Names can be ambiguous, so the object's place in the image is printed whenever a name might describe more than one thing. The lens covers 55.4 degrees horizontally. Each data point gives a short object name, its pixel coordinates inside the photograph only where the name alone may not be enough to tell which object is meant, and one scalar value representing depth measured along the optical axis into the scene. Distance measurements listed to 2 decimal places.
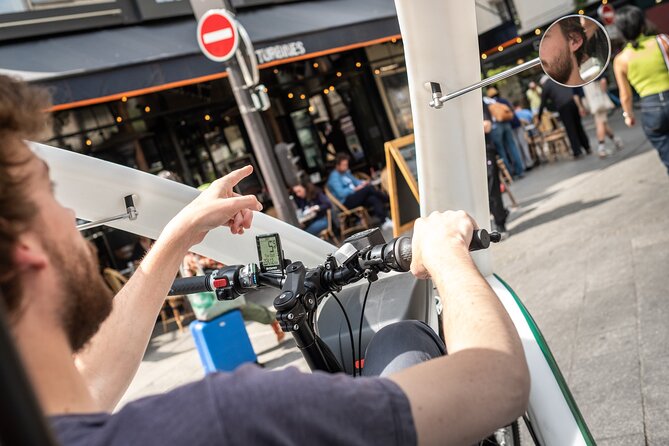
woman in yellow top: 5.13
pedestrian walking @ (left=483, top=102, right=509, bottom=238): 7.30
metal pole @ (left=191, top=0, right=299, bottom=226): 6.51
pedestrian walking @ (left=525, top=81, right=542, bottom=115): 15.91
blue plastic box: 5.28
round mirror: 1.78
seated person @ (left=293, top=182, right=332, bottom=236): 9.40
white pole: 1.82
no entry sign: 6.17
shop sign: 9.42
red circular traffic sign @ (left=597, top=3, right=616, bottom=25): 16.78
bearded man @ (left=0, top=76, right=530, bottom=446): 0.88
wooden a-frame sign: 4.32
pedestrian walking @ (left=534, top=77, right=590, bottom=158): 11.22
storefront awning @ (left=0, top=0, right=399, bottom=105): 7.81
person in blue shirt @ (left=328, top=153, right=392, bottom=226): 10.09
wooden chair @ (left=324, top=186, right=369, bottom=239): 9.79
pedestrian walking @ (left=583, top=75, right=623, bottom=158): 10.41
